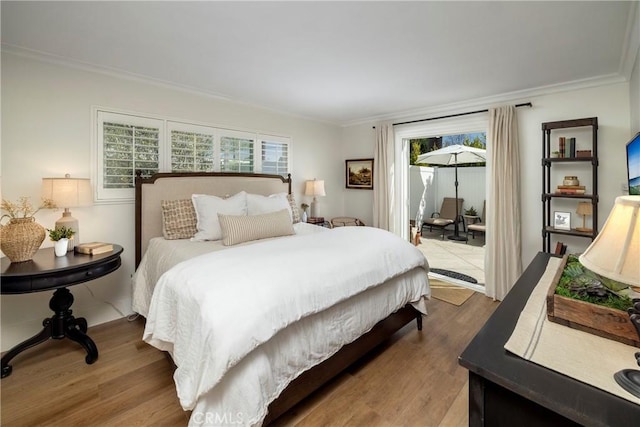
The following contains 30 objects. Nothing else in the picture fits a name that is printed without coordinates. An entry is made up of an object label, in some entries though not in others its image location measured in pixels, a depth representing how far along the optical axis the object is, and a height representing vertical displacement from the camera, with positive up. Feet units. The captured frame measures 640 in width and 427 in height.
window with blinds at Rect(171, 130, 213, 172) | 10.90 +2.26
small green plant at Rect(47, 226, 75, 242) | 7.49 -0.60
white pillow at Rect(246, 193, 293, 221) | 10.71 +0.18
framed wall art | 16.19 +1.98
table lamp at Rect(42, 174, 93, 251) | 7.57 +0.43
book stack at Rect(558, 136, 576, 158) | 10.03 +2.08
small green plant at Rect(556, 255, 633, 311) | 3.29 -1.05
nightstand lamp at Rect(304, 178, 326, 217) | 14.76 +1.04
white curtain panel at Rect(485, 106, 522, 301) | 11.08 +0.07
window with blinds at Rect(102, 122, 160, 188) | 9.45 +1.98
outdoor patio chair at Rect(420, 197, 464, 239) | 21.86 -0.69
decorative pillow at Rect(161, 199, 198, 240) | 9.50 -0.34
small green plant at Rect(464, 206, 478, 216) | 22.33 -0.38
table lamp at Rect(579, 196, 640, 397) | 2.46 -0.42
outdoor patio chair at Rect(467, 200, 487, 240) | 19.85 -1.33
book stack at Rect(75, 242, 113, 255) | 7.80 -1.04
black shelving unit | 9.41 +1.12
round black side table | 6.32 -1.58
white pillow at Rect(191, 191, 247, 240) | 9.38 -0.03
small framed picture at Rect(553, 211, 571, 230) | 10.26 -0.49
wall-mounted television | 6.36 +0.98
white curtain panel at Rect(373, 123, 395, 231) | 14.87 +1.83
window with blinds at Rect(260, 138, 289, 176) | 13.70 +2.56
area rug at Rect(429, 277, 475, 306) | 11.37 -3.57
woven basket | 6.71 -0.65
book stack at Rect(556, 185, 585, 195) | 9.75 +0.58
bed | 4.46 -1.94
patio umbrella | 18.93 +3.54
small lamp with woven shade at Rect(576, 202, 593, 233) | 9.54 -0.16
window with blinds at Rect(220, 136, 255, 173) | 12.21 +2.40
